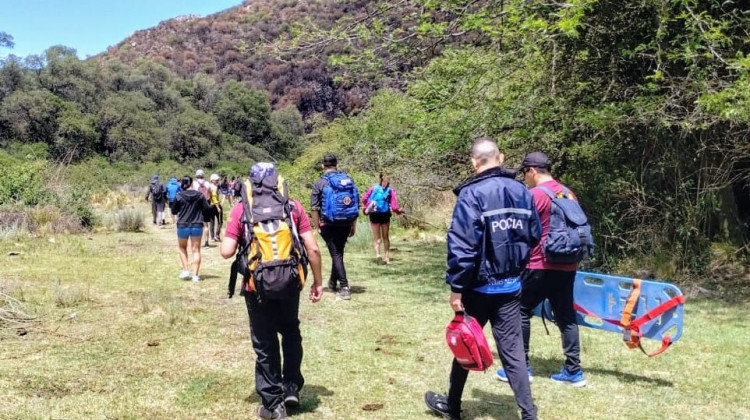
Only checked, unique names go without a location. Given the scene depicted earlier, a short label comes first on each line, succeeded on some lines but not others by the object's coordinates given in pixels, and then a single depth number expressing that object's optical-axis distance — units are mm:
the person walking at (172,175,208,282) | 9844
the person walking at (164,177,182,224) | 17828
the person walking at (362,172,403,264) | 11555
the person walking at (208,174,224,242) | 14570
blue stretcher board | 5160
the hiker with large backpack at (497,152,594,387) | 4797
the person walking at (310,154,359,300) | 8359
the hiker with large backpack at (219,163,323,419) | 4082
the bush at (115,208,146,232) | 17672
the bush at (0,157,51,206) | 16469
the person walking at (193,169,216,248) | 13375
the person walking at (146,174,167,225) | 19878
